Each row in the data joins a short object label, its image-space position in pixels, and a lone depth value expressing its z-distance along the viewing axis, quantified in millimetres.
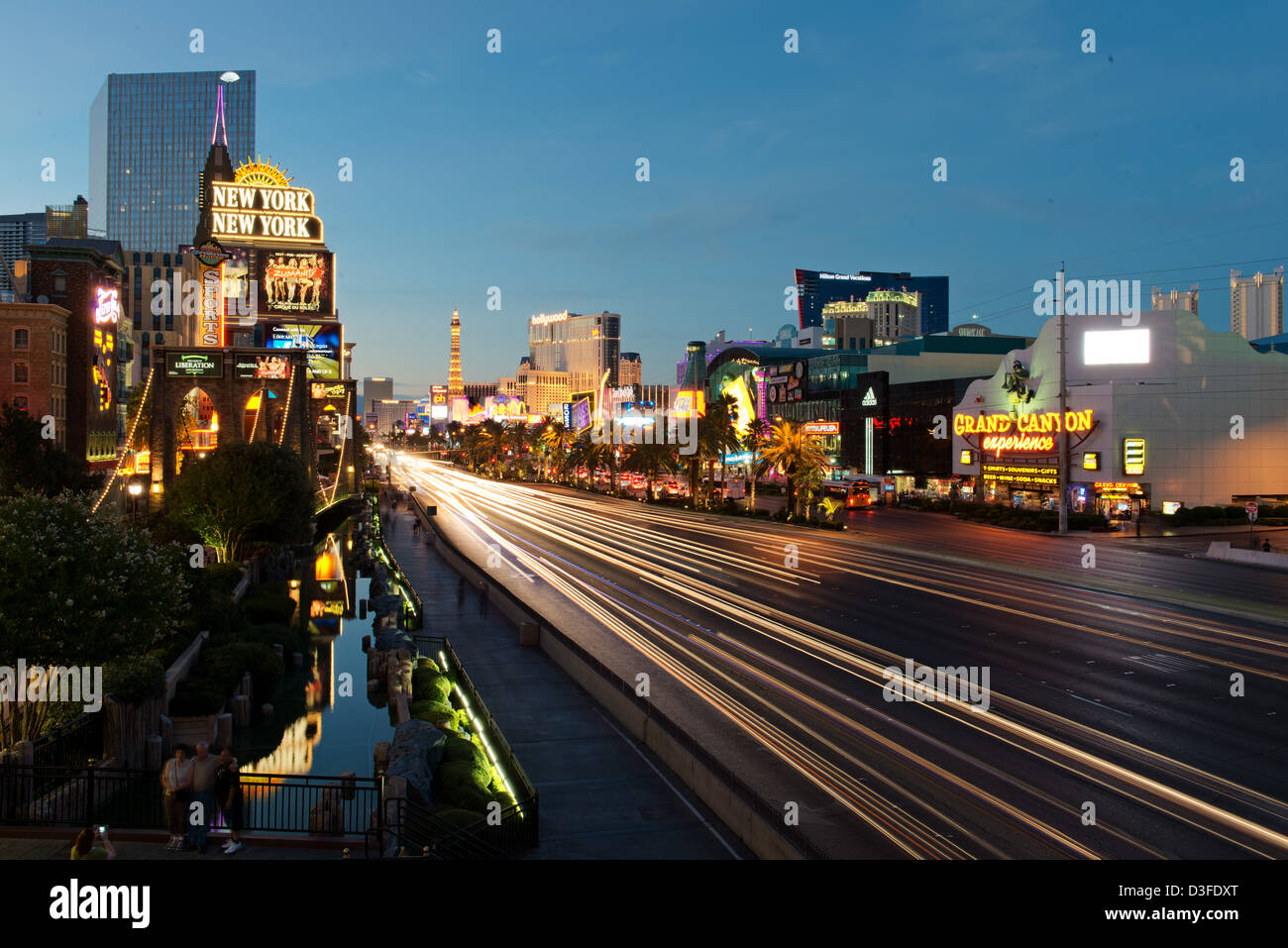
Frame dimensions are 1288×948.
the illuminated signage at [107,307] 77812
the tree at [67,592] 15773
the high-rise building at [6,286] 89150
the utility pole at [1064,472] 54062
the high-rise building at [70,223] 122231
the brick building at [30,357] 69062
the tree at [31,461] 36969
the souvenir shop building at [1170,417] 59781
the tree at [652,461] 84688
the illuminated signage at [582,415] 146700
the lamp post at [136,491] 52550
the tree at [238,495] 37719
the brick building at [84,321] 75062
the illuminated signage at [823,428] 105250
